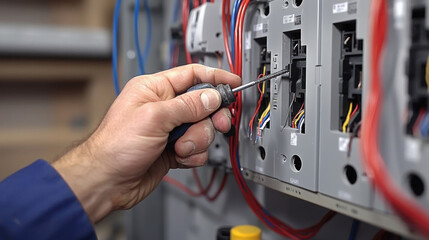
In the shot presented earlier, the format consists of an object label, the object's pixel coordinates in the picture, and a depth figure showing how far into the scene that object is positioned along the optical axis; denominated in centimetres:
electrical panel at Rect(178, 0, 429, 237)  43
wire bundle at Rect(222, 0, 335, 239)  76
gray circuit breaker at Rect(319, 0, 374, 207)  53
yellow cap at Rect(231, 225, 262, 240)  78
